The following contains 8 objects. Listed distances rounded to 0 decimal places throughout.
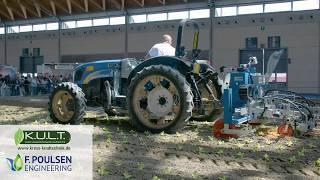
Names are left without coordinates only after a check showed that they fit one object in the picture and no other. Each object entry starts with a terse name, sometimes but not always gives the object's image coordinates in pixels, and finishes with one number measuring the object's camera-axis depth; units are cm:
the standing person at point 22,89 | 2311
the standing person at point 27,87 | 2331
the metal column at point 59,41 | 2895
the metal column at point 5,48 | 3199
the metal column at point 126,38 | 2593
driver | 755
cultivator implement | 620
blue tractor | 670
